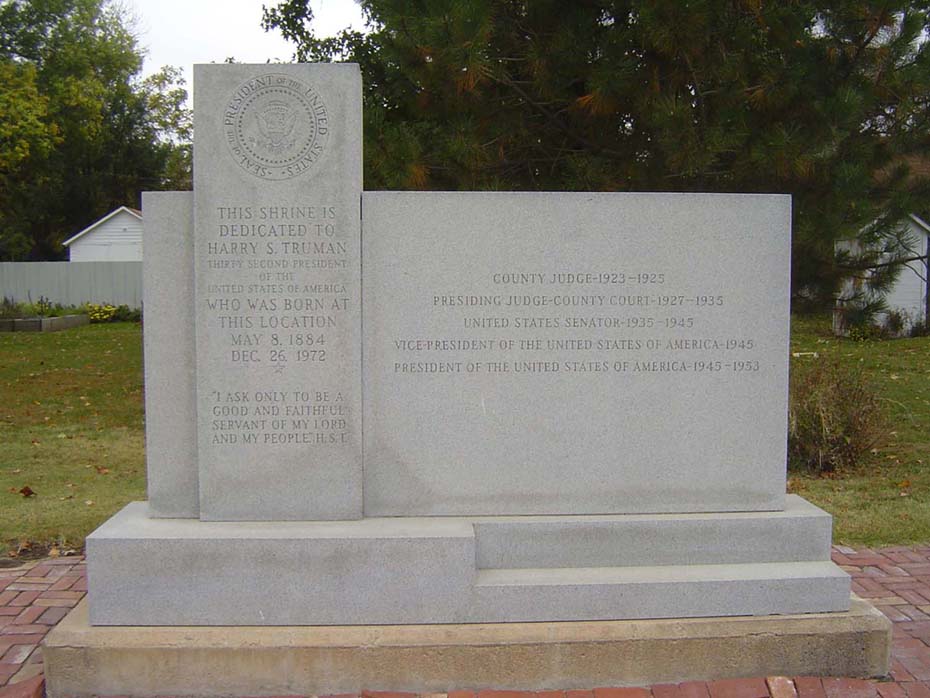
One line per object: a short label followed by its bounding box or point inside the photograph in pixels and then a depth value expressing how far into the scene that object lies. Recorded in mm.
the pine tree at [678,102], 6582
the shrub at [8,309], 24812
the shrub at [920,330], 19248
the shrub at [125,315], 27719
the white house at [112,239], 35406
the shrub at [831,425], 7859
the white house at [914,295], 20797
